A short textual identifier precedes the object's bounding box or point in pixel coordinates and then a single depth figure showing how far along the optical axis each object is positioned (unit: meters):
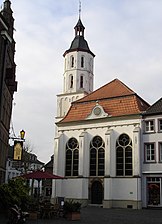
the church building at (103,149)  36.38
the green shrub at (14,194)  18.32
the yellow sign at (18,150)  22.01
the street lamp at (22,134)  22.73
